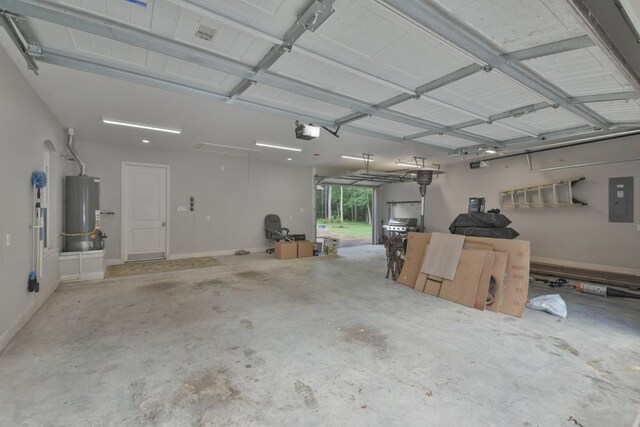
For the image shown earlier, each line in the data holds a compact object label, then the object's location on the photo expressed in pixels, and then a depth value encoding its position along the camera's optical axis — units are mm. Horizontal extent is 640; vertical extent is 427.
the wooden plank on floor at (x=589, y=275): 4793
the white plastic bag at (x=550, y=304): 3586
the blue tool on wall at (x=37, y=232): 3213
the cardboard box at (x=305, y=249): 7363
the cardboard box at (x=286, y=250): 7105
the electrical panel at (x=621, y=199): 5215
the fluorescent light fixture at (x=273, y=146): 5879
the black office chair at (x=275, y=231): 7824
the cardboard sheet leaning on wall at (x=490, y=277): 3756
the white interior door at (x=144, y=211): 6379
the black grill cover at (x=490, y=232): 4809
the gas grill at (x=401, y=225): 8855
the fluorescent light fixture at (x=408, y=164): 7827
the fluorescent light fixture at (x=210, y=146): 6060
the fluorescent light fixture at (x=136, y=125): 4430
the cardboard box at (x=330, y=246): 7930
